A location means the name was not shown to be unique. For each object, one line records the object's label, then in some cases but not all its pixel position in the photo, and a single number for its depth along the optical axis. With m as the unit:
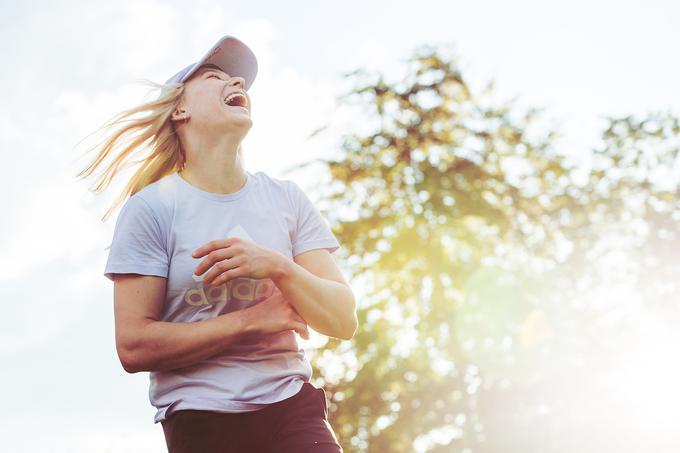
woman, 2.11
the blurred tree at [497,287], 10.81
